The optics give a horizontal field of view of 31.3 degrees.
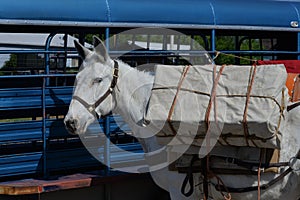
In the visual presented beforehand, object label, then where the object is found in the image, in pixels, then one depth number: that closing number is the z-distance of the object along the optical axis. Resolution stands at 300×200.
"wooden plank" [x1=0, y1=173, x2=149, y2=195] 4.82
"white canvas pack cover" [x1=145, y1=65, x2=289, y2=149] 3.86
